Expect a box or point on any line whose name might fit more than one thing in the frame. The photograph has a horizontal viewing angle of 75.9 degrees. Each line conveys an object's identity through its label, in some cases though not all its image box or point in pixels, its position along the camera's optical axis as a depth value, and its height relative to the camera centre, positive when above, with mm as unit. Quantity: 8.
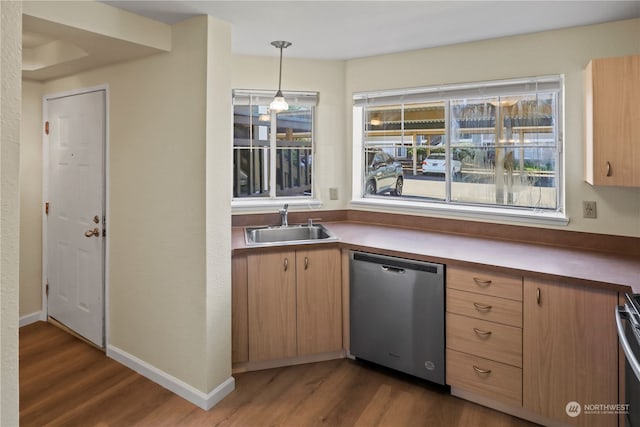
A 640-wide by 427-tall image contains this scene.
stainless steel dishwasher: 2496 -685
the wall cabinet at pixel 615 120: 2166 +468
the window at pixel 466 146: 2846 +475
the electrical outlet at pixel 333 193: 3573 +121
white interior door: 2984 -45
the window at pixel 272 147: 3395 +511
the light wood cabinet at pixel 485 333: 2248 -720
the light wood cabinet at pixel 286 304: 2719 -664
